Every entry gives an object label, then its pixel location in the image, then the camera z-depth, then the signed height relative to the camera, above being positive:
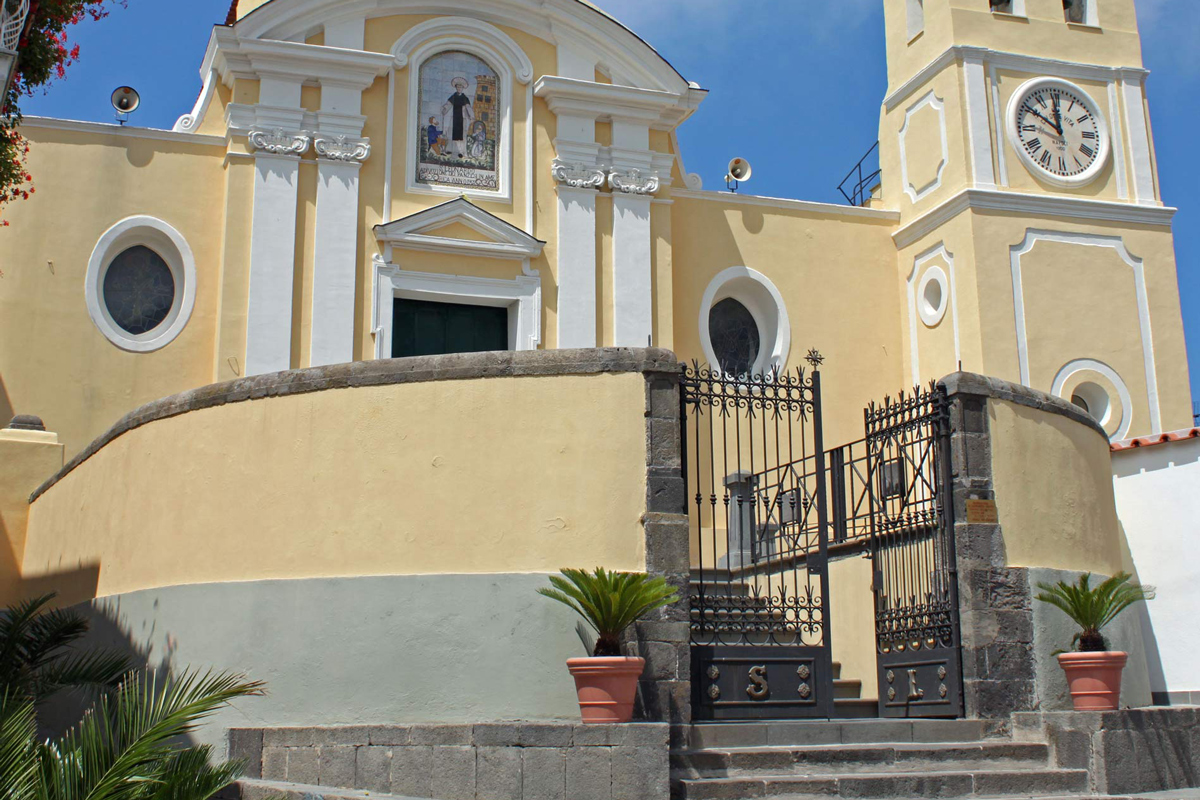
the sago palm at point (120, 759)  6.47 -0.12
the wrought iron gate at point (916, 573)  10.07 +1.15
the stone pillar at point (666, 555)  8.82 +1.12
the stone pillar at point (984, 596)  9.82 +0.93
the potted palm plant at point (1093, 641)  9.63 +0.60
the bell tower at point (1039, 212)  17.33 +6.46
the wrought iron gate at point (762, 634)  9.50 +0.68
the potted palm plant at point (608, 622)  8.29 +0.65
